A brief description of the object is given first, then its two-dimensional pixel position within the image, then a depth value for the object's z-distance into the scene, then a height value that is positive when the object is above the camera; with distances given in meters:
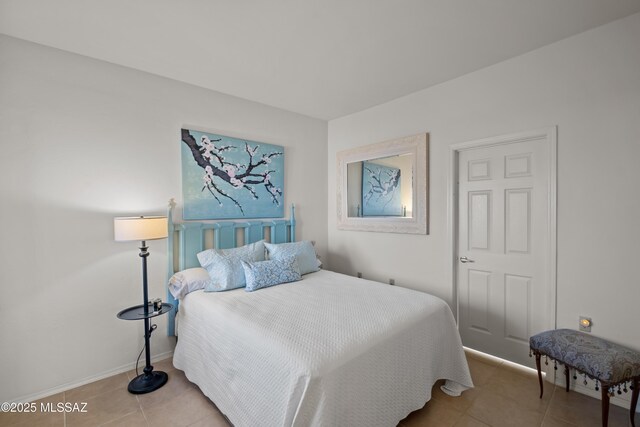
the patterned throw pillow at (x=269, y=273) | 2.52 -0.61
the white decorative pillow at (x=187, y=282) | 2.46 -0.65
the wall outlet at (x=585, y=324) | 2.05 -0.87
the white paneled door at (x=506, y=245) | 2.30 -0.34
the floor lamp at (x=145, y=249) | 2.12 -0.32
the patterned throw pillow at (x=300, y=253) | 3.00 -0.49
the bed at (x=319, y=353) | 1.38 -0.85
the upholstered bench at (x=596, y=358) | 1.63 -0.95
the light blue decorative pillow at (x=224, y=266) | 2.47 -0.53
